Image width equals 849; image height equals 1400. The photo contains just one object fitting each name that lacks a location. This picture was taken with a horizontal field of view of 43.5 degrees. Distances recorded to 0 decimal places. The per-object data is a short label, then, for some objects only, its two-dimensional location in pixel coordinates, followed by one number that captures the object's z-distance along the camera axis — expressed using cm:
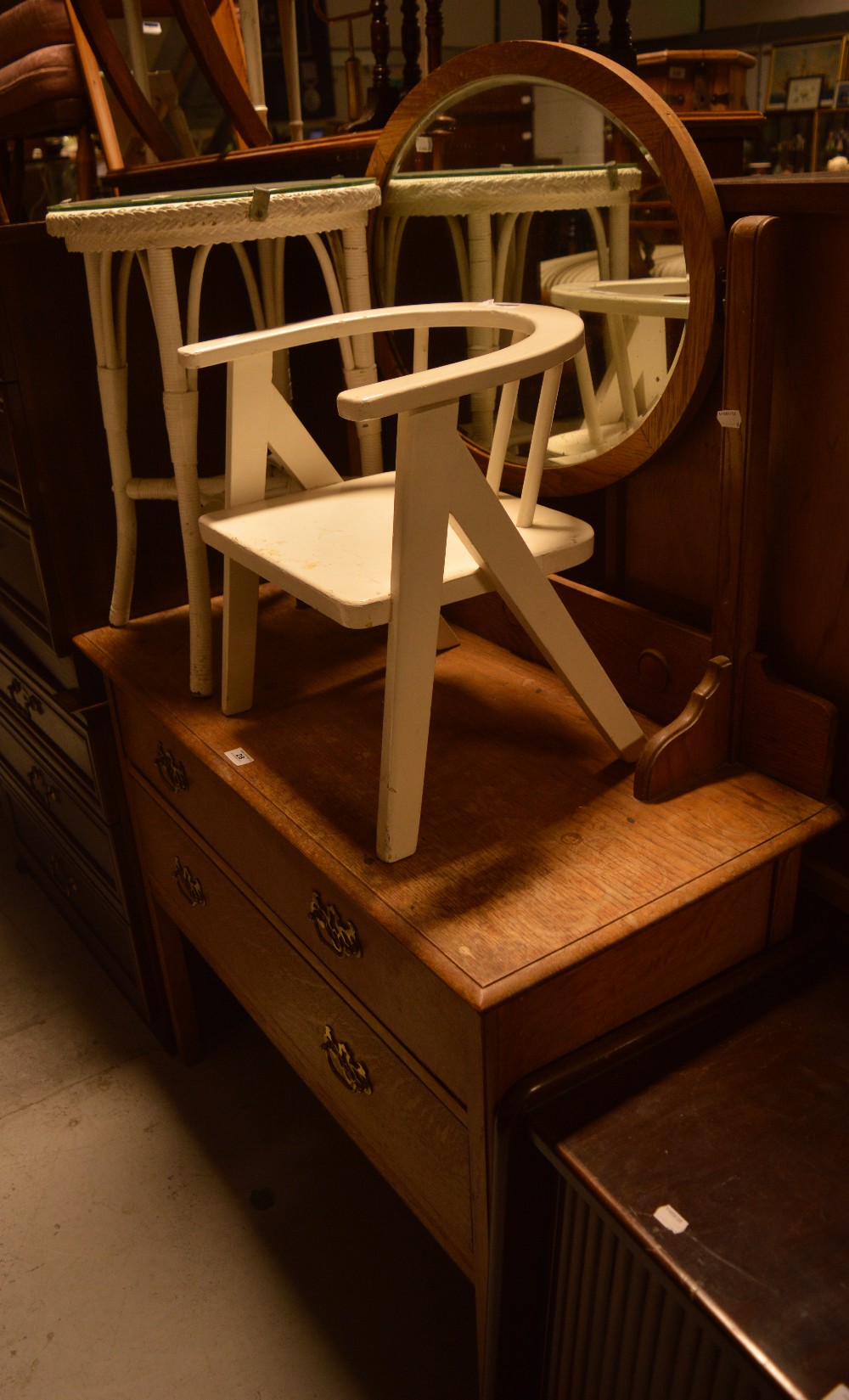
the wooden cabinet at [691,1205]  83
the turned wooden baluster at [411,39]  178
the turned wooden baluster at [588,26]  140
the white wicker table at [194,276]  124
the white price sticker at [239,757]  129
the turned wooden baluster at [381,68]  185
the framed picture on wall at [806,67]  379
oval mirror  110
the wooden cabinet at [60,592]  148
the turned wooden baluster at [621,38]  143
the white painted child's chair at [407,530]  96
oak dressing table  100
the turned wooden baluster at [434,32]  164
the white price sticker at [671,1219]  88
